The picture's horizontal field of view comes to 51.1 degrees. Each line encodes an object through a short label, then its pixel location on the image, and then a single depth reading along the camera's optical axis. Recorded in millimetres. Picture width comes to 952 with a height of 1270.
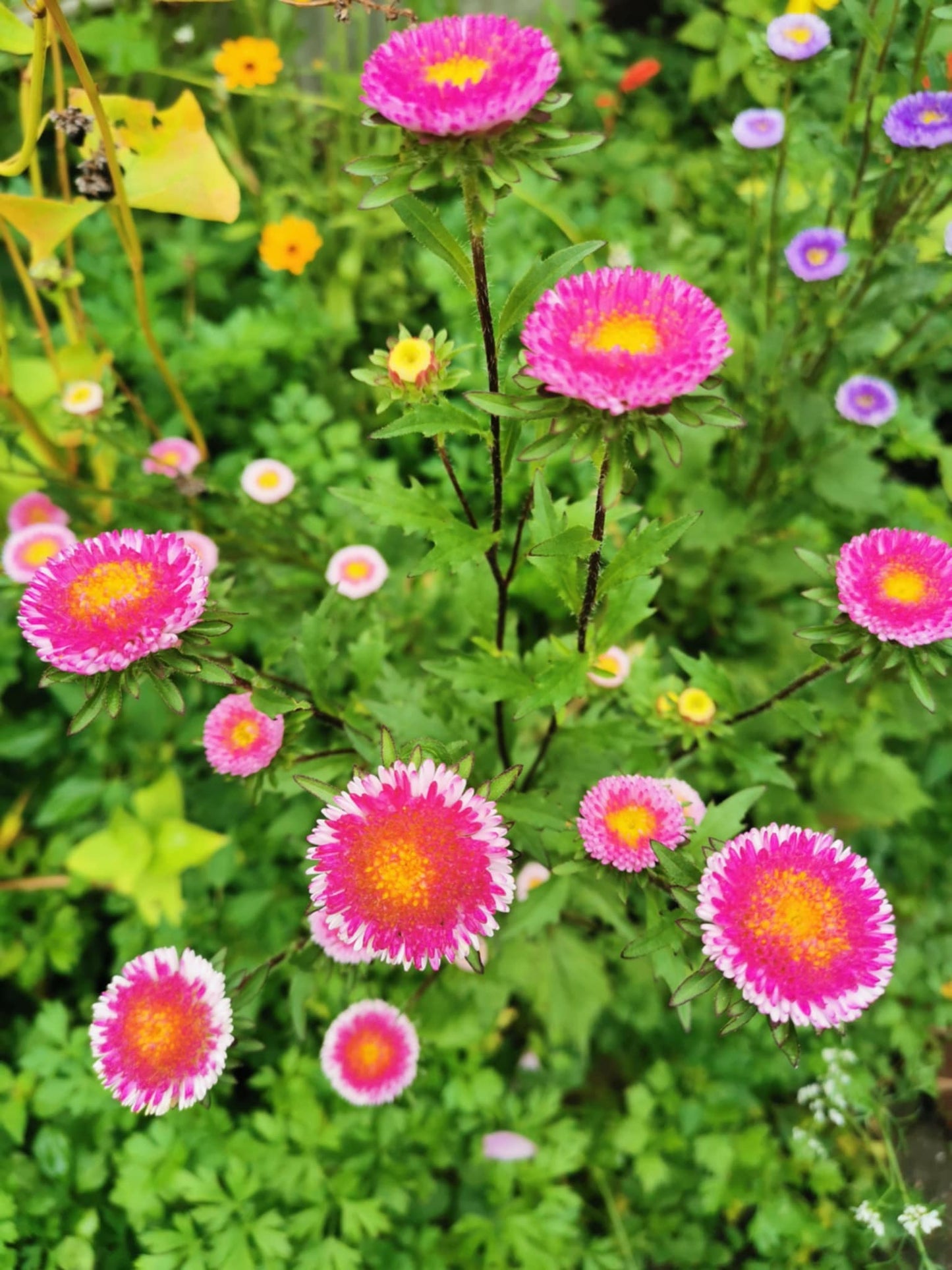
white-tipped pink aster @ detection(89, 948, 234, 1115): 243
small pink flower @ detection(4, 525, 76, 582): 399
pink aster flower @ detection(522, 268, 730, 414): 189
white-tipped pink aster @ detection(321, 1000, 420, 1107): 311
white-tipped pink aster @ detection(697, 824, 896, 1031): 212
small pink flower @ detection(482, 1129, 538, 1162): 386
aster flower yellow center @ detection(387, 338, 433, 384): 255
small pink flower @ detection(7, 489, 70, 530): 450
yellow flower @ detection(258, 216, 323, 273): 491
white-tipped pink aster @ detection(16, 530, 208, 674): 227
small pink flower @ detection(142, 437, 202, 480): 443
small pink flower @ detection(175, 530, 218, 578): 392
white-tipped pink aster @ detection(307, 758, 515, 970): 217
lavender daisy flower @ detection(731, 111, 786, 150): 409
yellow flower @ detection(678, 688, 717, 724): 328
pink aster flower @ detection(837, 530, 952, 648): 248
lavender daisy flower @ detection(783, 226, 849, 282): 396
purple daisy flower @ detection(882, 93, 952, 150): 342
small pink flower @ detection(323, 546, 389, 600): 381
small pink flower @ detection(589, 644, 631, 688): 354
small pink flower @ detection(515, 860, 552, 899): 388
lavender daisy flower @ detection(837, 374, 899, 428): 420
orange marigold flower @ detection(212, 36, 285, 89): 482
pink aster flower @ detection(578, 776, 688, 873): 254
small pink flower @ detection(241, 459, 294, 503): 421
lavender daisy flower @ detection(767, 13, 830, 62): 372
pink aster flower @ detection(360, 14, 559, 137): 183
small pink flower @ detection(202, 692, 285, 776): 284
